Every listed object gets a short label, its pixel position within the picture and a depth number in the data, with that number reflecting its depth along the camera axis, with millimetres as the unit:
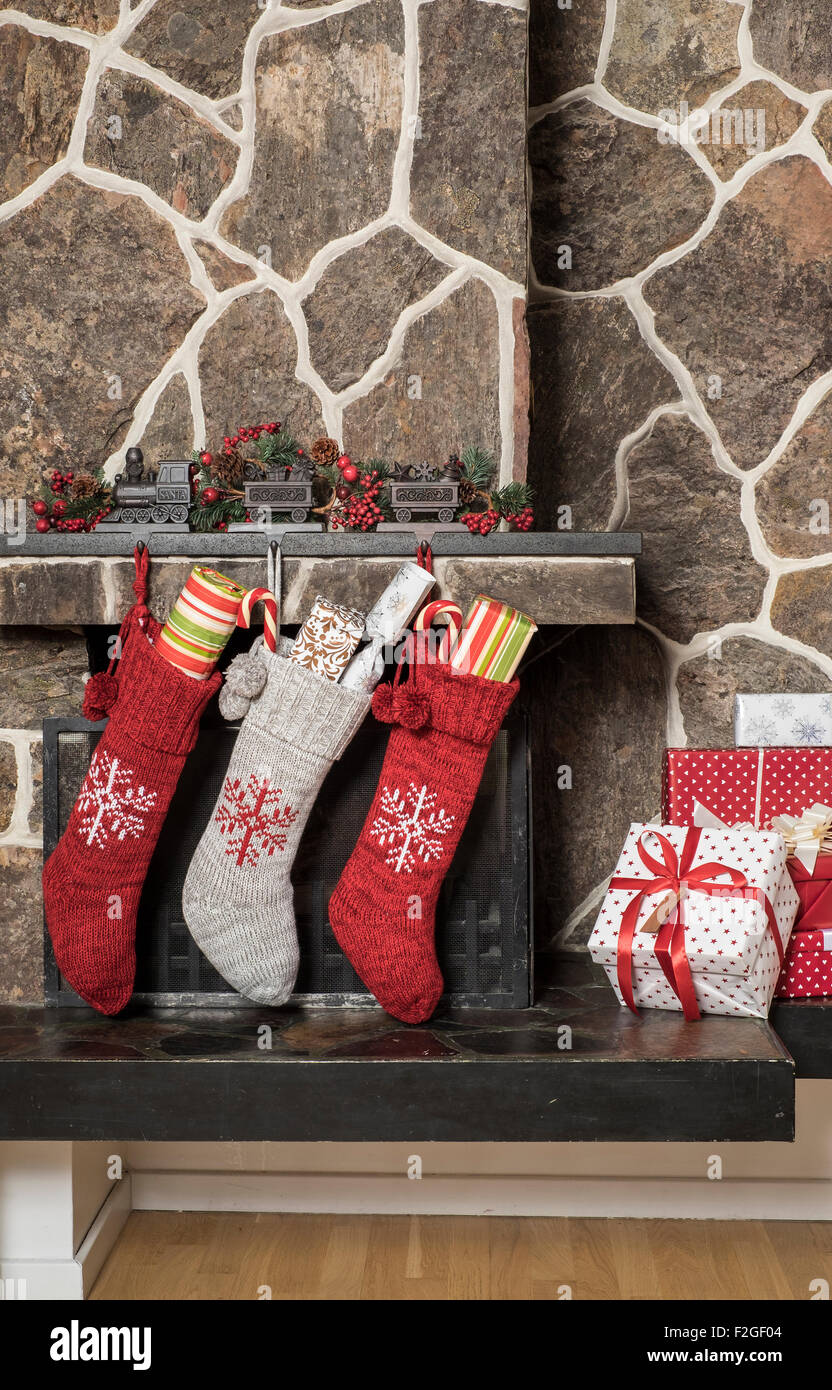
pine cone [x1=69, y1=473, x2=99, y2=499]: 1945
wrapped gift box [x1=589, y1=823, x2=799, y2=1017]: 1833
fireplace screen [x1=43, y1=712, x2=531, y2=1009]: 1988
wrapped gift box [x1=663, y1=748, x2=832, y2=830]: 2062
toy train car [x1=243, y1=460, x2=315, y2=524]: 1938
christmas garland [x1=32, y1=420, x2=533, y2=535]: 1952
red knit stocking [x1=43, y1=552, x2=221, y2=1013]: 1830
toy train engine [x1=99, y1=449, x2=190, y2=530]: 1931
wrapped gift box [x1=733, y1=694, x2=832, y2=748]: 2275
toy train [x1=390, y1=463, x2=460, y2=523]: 1927
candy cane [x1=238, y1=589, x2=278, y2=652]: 1856
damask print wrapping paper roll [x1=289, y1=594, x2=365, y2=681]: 1816
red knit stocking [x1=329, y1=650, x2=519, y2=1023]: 1805
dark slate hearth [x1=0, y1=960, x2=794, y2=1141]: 1705
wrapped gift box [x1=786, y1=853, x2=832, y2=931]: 1971
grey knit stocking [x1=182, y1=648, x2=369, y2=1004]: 1820
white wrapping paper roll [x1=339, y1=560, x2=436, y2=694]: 1839
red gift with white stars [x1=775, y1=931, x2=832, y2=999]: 1987
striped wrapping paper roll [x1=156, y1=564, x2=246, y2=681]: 1806
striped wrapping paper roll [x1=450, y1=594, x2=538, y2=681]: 1802
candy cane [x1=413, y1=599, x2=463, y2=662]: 1834
